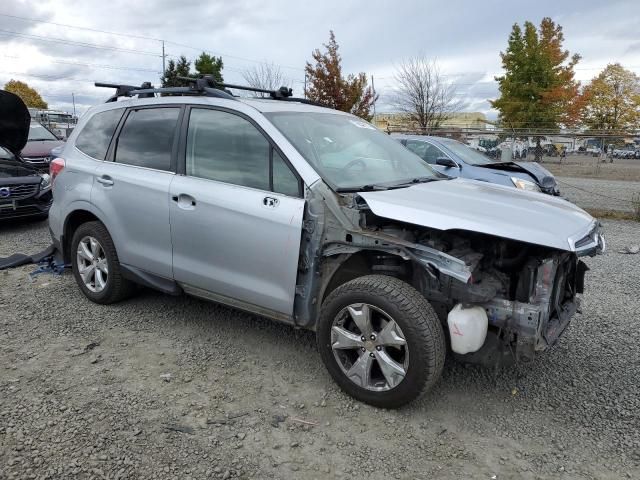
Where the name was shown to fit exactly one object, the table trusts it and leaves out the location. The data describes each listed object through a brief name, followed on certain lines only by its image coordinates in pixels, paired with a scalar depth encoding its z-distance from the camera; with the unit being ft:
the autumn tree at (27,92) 258.78
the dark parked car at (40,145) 35.72
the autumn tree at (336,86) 75.31
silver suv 9.66
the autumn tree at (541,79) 104.27
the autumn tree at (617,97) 132.87
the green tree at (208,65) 108.80
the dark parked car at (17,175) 22.21
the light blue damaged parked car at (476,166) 28.76
